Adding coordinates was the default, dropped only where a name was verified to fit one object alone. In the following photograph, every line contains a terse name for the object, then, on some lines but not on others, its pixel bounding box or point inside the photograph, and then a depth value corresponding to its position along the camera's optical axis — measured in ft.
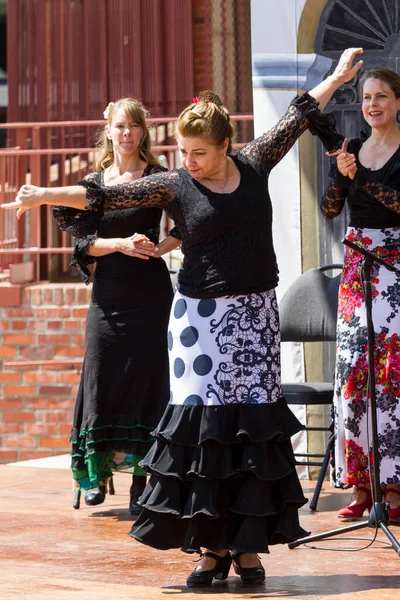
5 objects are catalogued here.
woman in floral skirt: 34.86
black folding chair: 41.45
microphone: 29.84
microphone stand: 30.19
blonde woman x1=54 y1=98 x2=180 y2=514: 38.50
